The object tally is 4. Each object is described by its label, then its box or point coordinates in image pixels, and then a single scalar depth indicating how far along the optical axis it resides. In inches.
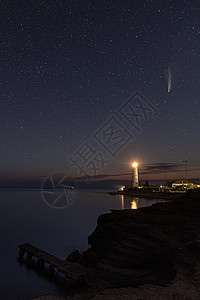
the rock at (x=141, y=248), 467.5
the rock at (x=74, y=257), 739.7
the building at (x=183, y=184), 4512.1
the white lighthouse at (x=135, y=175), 5753.0
